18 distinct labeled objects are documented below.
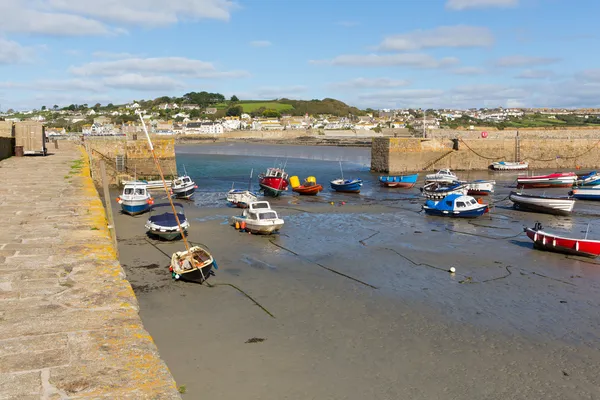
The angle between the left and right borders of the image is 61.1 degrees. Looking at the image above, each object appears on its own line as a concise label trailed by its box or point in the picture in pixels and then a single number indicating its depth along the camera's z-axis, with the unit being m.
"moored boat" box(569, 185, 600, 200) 36.66
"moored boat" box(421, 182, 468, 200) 35.88
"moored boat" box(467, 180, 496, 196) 39.00
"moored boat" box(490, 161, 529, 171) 56.81
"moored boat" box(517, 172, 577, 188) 43.47
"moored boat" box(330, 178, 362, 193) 40.53
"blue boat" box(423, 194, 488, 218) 28.94
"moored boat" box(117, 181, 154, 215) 28.16
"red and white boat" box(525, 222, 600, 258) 19.62
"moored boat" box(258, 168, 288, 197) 37.62
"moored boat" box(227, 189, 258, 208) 32.12
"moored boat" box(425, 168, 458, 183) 43.22
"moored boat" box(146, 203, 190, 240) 21.52
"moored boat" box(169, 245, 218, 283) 15.75
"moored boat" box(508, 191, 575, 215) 29.84
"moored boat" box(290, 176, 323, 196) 38.84
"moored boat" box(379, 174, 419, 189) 44.28
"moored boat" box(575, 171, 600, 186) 42.50
